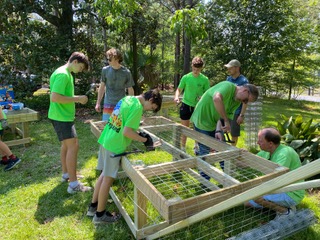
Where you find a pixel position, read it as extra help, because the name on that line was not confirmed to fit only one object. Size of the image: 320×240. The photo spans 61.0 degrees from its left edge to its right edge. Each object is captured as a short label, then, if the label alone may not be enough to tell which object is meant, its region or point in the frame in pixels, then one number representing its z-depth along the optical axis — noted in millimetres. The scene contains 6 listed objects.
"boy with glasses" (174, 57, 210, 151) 4047
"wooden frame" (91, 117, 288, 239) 1652
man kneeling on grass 2451
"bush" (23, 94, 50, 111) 8078
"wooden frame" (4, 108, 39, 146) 4688
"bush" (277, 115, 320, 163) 3486
